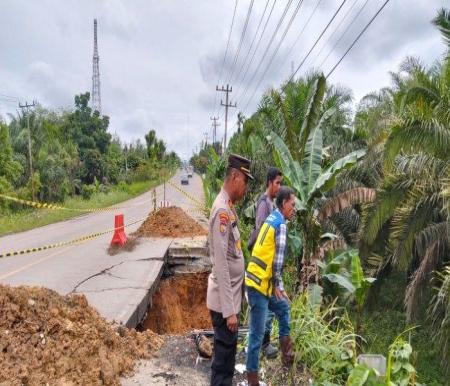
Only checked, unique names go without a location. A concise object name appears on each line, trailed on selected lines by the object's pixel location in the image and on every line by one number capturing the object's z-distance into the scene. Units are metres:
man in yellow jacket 3.94
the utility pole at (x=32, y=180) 23.39
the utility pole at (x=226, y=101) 46.12
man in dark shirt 4.98
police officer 3.32
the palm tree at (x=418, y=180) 6.82
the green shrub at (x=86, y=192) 33.11
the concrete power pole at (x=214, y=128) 75.79
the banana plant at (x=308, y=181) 7.01
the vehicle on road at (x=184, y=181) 59.41
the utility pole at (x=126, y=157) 54.50
